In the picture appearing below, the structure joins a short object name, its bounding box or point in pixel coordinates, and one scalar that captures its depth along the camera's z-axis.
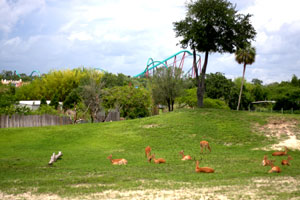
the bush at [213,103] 57.53
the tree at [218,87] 72.62
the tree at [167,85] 53.75
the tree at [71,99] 62.58
